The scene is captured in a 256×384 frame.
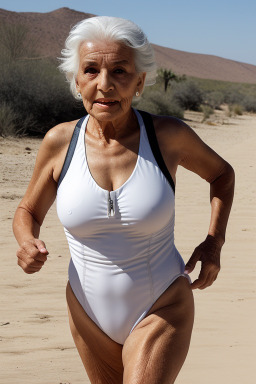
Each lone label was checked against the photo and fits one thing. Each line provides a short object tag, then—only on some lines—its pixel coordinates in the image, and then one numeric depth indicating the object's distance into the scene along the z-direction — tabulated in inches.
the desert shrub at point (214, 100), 1851.6
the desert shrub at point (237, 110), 1674.6
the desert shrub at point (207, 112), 1300.7
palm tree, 1582.2
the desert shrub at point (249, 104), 1999.3
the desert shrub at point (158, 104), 1123.9
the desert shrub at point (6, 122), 677.3
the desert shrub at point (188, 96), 1540.4
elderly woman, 84.3
